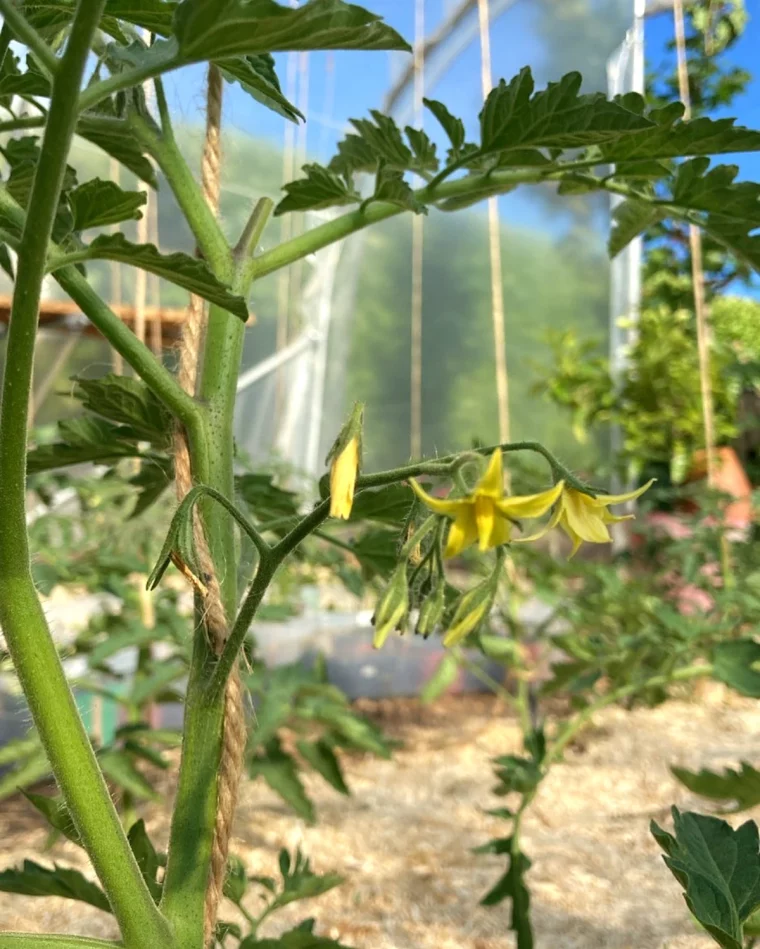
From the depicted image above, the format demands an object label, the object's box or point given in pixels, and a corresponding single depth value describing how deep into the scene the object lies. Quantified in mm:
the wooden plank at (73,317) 2701
